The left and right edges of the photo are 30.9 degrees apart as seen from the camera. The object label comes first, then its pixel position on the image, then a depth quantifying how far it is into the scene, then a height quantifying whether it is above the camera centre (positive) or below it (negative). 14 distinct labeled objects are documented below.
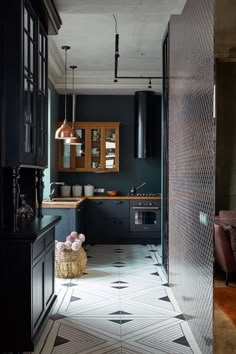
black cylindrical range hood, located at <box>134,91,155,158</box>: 8.08 +0.96
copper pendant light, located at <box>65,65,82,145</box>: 6.57 +0.59
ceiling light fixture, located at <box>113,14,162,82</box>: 7.18 +1.63
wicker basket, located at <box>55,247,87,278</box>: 5.23 -1.13
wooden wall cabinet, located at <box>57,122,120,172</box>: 8.24 +0.43
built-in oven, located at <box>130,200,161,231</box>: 7.90 -0.79
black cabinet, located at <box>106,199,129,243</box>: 7.95 -0.85
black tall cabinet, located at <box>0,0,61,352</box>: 2.86 -0.06
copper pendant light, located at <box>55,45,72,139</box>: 6.31 +0.59
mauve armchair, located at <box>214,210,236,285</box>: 4.75 -0.73
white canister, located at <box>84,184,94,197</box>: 8.27 -0.35
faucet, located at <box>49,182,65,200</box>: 6.69 -0.30
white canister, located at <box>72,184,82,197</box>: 8.25 -0.35
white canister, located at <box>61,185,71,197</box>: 8.18 -0.36
